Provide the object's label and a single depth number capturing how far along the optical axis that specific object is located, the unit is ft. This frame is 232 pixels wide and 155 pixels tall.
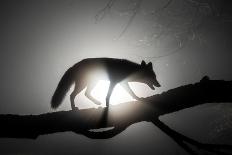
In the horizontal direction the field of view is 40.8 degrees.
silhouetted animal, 18.78
